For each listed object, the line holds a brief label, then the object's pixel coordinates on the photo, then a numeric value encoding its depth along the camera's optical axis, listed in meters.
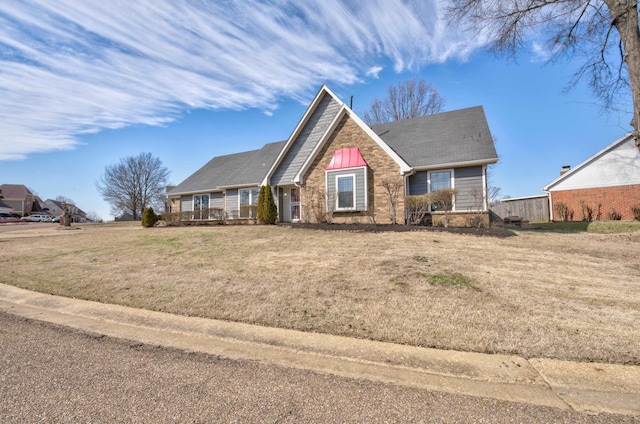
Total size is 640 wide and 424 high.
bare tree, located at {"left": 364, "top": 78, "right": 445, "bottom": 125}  34.25
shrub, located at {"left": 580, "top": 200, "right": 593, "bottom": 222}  21.45
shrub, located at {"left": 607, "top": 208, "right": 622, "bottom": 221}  20.14
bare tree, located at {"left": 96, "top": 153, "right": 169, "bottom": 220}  52.84
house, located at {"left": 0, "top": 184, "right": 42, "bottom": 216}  66.56
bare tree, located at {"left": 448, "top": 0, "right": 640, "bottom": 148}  10.43
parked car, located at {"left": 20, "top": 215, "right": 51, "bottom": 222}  50.96
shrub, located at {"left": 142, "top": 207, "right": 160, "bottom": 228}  20.94
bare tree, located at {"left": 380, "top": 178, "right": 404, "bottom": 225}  13.33
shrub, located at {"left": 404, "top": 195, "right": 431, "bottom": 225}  12.83
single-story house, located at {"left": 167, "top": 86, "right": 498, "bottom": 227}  14.38
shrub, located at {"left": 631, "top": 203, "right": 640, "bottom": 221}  18.47
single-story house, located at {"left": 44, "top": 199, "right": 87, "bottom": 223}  92.04
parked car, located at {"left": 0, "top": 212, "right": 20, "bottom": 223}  45.45
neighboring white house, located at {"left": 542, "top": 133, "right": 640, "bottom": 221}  20.56
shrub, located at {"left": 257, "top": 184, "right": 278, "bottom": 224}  16.47
